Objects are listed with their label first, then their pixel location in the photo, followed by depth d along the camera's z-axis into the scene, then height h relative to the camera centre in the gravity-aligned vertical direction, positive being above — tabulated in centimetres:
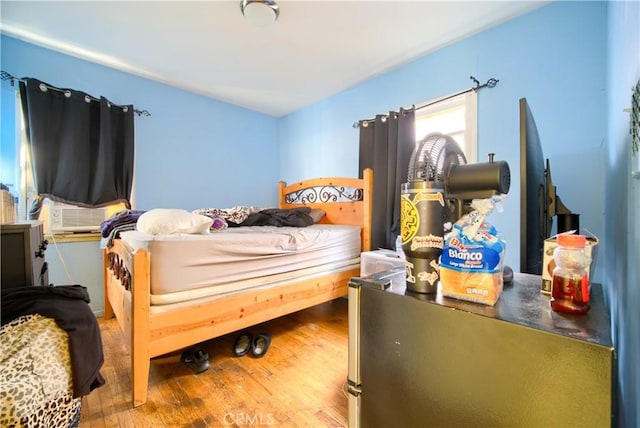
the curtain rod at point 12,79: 217 +110
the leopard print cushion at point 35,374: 71 -47
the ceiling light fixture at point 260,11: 177 +136
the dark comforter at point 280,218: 256 -8
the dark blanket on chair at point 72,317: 85 -35
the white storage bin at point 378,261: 205 -42
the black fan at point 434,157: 79 +16
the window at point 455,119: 215 +81
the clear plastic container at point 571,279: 55 -15
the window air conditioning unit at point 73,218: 241 -6
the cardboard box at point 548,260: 67 -13
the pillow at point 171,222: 156 -7
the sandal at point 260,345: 180 -95
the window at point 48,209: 225 +2
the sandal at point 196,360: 162 -94
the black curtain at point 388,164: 251 +45
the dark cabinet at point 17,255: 100 -17
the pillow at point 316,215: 290 -6
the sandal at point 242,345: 180 -94
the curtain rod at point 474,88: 204 +96
